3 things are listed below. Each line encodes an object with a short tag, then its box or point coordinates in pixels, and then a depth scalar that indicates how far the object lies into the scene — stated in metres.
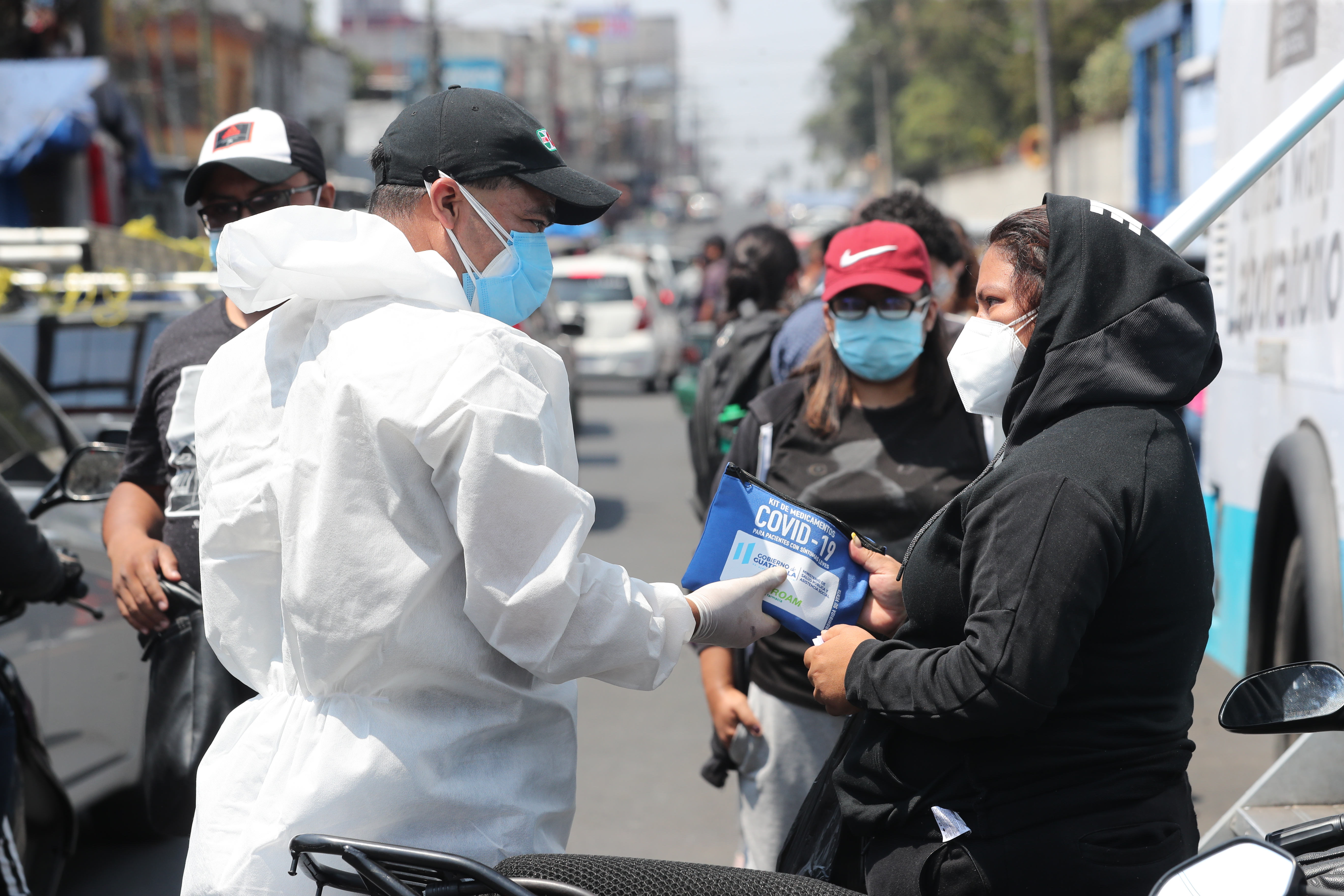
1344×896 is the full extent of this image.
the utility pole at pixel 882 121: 73.62
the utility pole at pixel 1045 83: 32.03
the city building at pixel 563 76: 49.31
